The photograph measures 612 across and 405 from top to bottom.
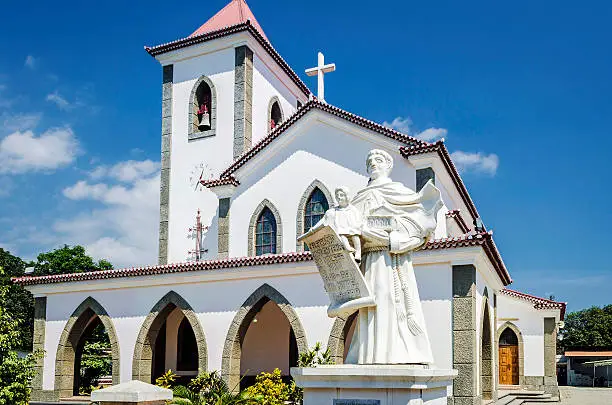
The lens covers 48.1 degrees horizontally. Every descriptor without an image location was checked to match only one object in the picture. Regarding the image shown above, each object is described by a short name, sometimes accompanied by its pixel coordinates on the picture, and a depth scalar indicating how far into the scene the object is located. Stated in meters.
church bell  24.87
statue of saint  7.45
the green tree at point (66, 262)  45.62
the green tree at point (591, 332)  62.38
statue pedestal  6.86
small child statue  7.55
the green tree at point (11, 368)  15.53
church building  17.39
